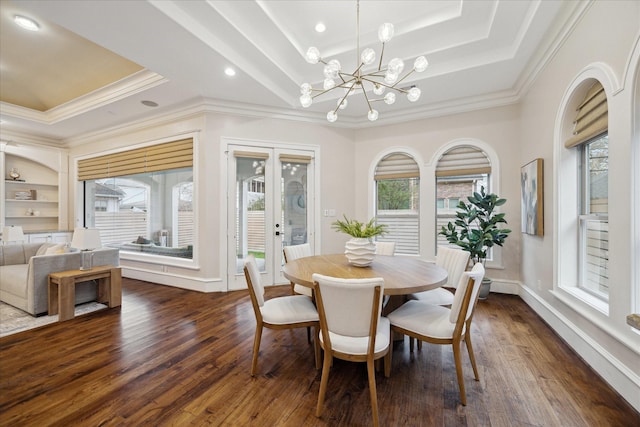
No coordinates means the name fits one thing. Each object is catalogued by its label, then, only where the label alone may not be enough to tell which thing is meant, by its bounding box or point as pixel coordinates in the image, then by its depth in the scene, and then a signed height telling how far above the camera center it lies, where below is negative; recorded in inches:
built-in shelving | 210.8 +16.3
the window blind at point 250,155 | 160.2 +37.4
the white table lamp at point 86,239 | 120.8 -11.1
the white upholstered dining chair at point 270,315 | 75.4 -29.6
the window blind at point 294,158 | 169.6 +37.0
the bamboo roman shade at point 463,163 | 157.2 +32.1
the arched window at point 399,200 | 174.6 +10.5
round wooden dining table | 70.5 -18.4
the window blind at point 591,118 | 78.8 +31.4
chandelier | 75.9 +46.8
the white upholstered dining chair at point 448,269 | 92.2 -21.3
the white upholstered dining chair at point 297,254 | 106.3 -17.8
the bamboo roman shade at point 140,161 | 167.0 +38.8
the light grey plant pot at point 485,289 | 142.6 -40.5
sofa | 117.9 -27.5
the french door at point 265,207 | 161.9 +5.2
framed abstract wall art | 117.0 +7.9
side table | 115.3 -33.9
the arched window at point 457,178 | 158.3 +23.0
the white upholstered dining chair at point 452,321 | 64.2 -28.9
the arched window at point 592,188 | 83.9 +9.4
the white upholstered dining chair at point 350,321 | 55.6 -23.8
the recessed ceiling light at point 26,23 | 108.2 +81.6
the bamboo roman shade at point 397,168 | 174.4 +32.2
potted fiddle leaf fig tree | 137.5 -8.4
